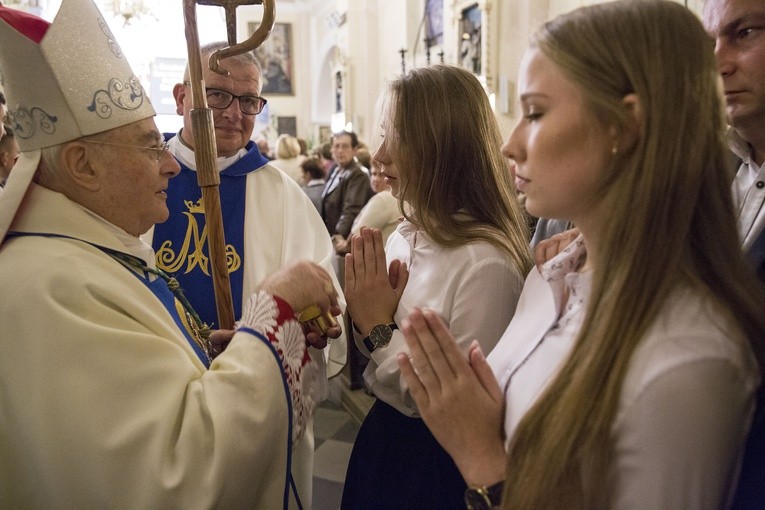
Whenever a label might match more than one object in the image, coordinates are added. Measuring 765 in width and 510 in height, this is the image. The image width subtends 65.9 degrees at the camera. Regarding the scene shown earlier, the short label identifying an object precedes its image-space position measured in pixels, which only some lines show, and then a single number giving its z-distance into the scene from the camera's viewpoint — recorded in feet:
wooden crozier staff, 5.20
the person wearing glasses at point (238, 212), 7.47
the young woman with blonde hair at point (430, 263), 4.96
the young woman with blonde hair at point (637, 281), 2.81
